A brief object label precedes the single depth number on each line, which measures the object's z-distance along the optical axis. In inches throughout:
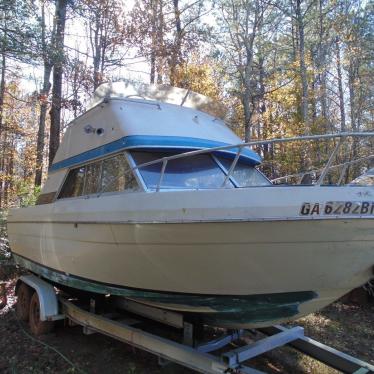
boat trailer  153.5
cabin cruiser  129.1
